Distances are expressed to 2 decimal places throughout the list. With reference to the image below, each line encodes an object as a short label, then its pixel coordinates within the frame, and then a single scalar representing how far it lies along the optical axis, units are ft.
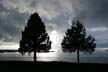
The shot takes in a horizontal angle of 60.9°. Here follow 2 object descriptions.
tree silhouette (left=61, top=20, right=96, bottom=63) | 69.50
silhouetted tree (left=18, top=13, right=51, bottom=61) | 67.06
